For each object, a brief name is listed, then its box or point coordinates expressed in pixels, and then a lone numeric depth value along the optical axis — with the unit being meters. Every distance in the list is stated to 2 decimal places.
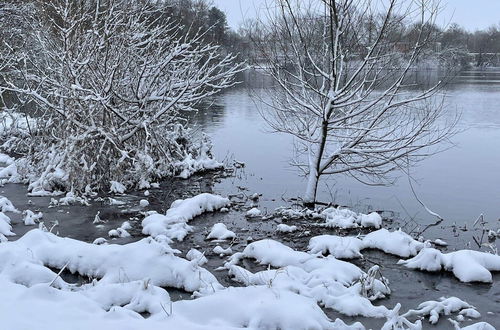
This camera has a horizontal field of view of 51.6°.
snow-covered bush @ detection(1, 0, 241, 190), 11.05
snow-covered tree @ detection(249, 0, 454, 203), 9.27
